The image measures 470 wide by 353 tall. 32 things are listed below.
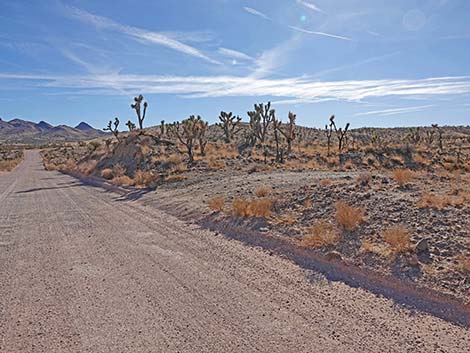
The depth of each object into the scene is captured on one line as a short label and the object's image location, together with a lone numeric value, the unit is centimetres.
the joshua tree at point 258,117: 4241
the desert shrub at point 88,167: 3449
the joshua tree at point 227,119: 5284
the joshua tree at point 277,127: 3055
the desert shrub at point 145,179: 2114
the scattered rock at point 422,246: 671
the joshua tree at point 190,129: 2938
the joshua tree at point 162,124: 6152
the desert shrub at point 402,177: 1214
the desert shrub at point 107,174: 2779
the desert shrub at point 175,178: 2088
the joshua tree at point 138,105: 3809
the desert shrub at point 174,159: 2802
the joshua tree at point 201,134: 3429
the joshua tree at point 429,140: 4778
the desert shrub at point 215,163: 2542
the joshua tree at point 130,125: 4997
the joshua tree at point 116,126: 4618
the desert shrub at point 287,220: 964
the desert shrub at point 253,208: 1058
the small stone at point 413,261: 632
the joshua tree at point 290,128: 3512
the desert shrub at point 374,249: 691
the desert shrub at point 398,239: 686
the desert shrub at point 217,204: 1207
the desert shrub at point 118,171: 2748
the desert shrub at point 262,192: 1294
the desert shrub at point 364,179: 1224
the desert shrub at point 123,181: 2244
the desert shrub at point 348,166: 2666
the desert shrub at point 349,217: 848
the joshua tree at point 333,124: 3906
